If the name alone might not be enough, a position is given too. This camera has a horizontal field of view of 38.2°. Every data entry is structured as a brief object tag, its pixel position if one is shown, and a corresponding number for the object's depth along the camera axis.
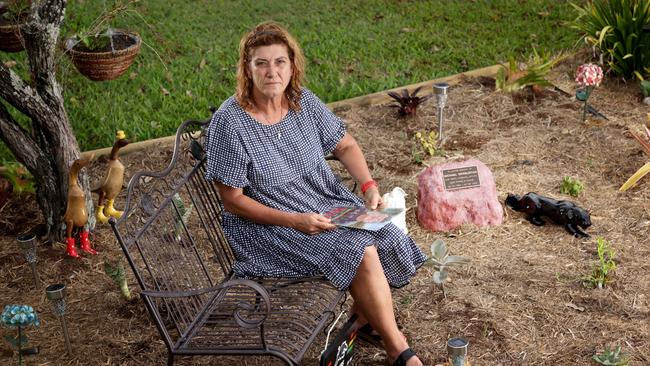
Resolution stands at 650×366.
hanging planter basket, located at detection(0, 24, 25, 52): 6.02
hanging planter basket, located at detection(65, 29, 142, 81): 6.06
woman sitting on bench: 4.27
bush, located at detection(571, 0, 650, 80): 7.51
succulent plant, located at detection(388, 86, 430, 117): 7.12
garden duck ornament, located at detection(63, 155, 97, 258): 5.09
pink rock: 5.78
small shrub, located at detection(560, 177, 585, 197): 6.07
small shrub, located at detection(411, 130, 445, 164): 6.54
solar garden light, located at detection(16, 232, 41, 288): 4.88
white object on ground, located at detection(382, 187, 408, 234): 5.36
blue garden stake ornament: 4.19
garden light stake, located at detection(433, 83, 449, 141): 6.61
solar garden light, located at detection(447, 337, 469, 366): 3.86
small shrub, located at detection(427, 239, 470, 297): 4.94
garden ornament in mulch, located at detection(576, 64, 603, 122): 6.79
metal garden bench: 3.91
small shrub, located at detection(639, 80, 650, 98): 7.31
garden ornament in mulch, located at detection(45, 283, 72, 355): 4.32
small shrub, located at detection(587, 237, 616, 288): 5.05
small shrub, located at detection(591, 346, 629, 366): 4.31
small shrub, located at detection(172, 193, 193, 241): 4.80
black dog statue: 5.62
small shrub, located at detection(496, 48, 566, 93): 7.40
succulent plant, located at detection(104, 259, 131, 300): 4.97
